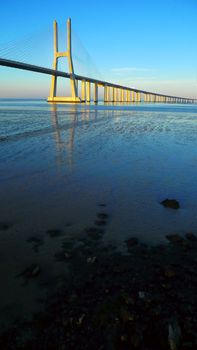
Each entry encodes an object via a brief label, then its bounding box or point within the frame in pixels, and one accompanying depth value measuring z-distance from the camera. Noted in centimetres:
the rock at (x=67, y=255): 300
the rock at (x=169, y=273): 265
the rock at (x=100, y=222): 386
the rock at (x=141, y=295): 233
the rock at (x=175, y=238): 337
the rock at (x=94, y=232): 351
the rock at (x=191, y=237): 342
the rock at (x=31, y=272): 267
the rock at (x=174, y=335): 188
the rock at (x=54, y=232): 351
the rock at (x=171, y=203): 452
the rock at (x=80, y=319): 205
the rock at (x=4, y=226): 363
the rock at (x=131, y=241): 330
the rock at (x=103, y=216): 409
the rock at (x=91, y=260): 290
